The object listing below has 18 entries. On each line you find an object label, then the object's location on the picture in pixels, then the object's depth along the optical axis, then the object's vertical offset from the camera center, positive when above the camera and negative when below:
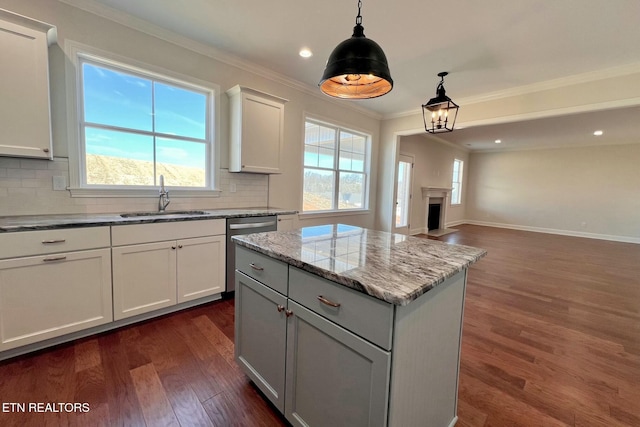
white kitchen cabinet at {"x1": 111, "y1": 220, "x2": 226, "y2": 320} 2.18 -0.69
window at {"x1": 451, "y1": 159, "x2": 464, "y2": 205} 9.29 +0.50
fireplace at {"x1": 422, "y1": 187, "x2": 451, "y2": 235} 7.51 -0.35
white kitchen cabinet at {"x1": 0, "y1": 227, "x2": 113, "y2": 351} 1.77 -0.73
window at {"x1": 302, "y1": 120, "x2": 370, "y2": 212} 4.41 +0.44
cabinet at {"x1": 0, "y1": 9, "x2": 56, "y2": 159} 1.85 +0.68
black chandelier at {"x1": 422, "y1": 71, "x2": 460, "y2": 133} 2.86 +0.97
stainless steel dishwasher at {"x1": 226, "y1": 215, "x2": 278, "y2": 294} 2.79 -0.42
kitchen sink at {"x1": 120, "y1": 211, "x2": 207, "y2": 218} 2.48 -0.27
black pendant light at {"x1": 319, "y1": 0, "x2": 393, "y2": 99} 1.40 +0.71
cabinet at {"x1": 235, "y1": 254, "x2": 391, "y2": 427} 0.98 -0.75
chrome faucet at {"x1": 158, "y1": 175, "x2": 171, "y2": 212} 2.79 -0.11
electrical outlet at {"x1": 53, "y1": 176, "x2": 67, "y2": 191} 2.27 +0.01
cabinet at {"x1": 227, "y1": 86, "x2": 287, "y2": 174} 3.12 +0.73
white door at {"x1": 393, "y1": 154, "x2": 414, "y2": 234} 6.77 -0.06
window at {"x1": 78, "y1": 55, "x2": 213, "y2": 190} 2.46 +0.59
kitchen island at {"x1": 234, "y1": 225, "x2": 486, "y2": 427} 0.94 -0.56
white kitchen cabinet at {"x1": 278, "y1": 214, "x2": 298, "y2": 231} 3.28 -0.38
